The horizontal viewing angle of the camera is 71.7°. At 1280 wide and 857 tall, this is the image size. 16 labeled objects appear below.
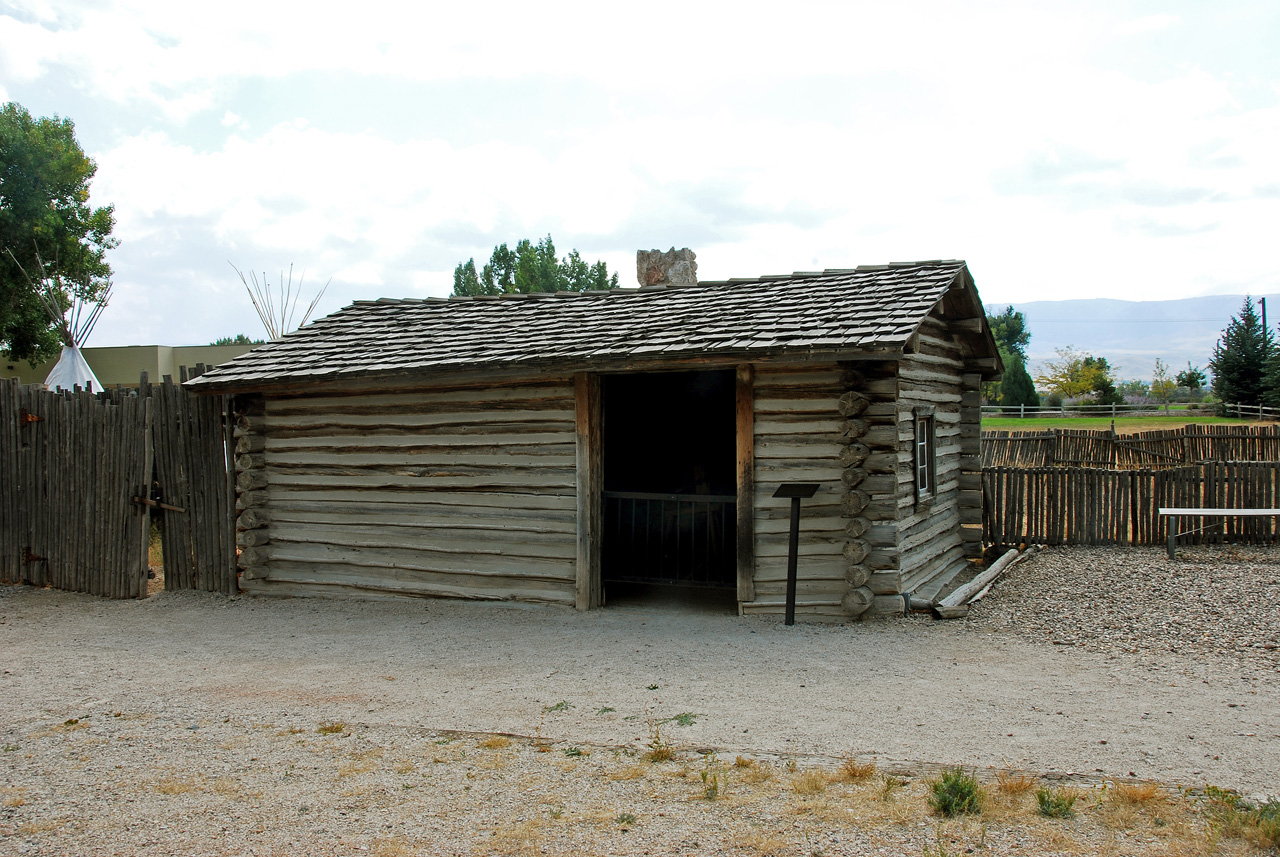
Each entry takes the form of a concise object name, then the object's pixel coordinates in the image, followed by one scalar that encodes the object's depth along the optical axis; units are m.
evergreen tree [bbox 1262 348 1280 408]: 36.38
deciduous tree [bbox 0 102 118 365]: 25.44
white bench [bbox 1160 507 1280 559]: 10.75
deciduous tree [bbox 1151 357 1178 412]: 62.72
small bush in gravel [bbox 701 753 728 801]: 4.27
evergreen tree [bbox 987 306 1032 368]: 74.44
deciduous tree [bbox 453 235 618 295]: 41.56
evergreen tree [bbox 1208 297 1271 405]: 39.47
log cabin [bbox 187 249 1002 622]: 8.02
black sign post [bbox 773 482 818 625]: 7.83
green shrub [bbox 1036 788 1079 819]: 3.93
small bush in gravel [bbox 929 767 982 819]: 3.98
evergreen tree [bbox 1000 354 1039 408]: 51.56
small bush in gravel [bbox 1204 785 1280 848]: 3.62
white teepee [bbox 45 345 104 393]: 15.80
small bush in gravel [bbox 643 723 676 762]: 4.78
